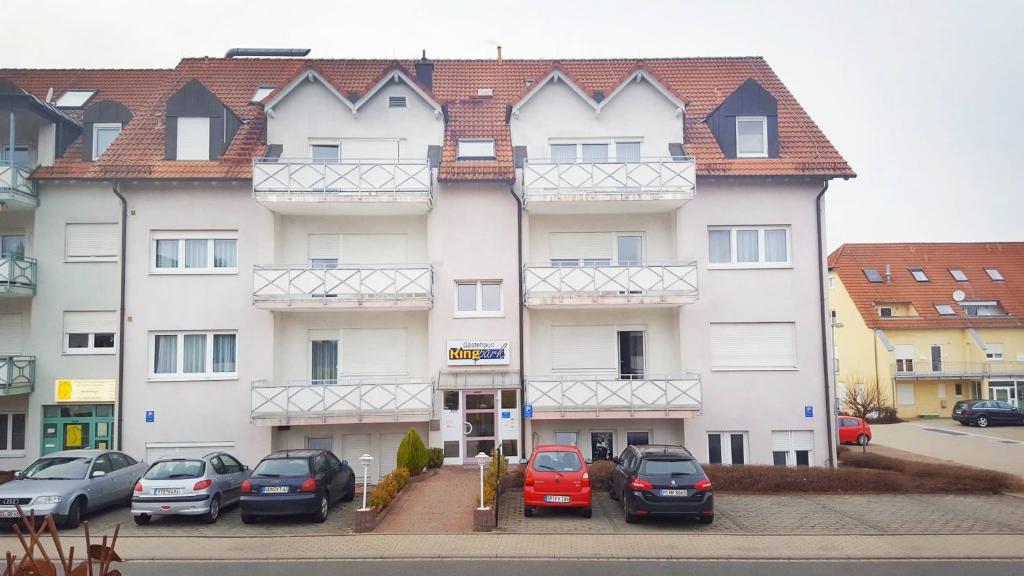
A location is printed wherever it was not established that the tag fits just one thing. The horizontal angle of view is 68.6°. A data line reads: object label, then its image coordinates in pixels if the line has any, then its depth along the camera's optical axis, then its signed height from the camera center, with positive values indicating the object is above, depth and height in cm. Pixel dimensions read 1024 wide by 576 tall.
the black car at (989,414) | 3706 -309
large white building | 2023 +229
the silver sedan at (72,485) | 1380 -239
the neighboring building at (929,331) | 4241 +124
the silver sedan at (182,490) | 1407 -244
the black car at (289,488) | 1393 -239
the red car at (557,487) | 1436 -248
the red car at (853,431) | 2858 -296
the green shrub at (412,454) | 1804 -230
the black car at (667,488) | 1359 -242
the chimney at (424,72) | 2422 +923
